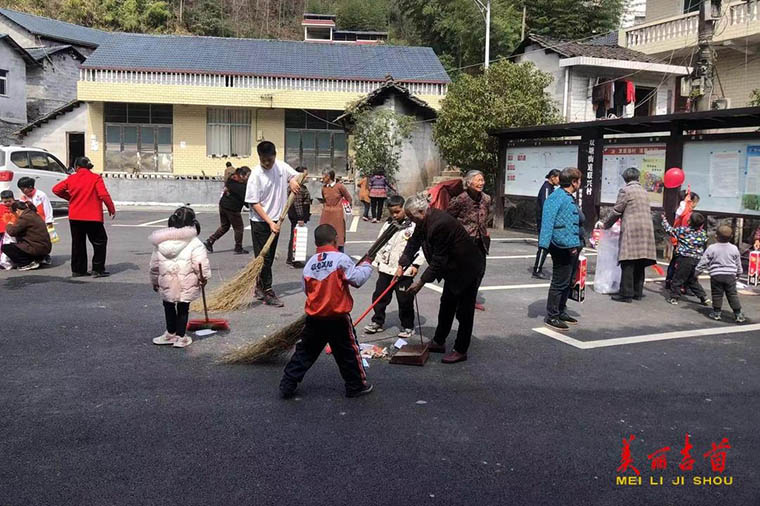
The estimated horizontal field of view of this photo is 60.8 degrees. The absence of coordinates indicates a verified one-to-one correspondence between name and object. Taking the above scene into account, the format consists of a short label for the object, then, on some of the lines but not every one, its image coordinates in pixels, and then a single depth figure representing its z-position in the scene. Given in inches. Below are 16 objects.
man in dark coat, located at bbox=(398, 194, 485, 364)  219.9
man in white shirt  299.9
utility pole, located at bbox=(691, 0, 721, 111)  567.2
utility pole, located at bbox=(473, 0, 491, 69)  900.2
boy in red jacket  186.2
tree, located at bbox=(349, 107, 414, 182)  844.0
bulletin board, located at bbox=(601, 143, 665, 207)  469.1
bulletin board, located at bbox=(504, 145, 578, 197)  561.3
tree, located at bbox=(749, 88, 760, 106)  610.9
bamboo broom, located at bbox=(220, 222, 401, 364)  214.4
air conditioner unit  676.2
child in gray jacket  297.3
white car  652.1
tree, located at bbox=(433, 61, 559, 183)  684.1
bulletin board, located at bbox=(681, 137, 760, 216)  401.7
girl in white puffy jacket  231.0
